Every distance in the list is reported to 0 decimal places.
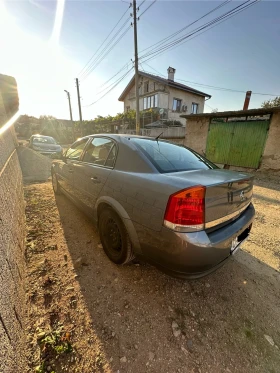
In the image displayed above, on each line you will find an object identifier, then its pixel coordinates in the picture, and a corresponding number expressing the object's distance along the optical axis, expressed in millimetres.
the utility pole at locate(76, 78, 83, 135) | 20847
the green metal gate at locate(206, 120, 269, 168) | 7695
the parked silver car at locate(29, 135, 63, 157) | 10539
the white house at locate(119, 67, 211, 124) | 20562
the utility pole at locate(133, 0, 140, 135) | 10399
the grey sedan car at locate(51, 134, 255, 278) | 1391
